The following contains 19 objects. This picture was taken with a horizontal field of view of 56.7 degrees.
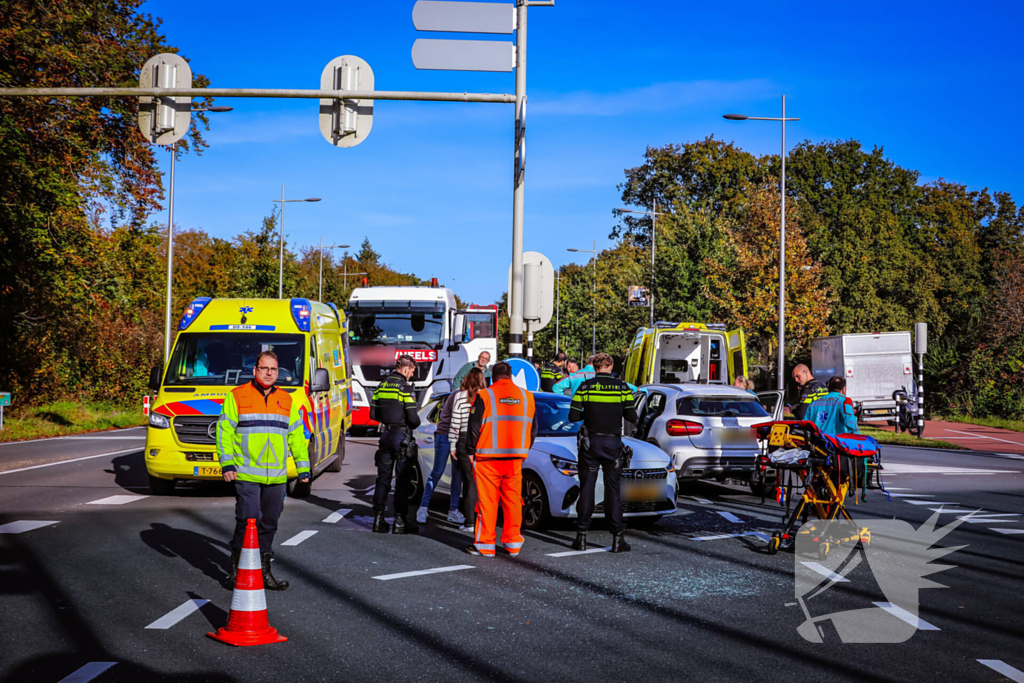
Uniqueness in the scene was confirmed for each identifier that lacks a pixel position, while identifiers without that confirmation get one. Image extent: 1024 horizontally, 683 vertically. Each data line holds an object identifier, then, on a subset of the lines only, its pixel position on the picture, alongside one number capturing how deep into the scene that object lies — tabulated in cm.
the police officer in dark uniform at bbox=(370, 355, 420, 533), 967
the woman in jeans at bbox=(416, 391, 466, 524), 1011
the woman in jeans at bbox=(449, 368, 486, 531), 970
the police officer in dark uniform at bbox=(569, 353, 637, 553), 888
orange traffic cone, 562
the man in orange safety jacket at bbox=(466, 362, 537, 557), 869
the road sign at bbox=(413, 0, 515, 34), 1203
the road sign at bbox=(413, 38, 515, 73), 1201
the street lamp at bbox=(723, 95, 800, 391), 2714
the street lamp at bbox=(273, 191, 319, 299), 3934
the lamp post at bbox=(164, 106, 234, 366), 2905
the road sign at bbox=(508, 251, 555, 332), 1223
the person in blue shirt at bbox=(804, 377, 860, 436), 900
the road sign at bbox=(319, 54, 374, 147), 1179
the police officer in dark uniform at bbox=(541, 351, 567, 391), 1816
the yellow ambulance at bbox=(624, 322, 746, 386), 2200
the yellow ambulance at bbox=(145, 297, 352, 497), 1161
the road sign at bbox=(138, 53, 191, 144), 1205
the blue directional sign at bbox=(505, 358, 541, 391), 1211
